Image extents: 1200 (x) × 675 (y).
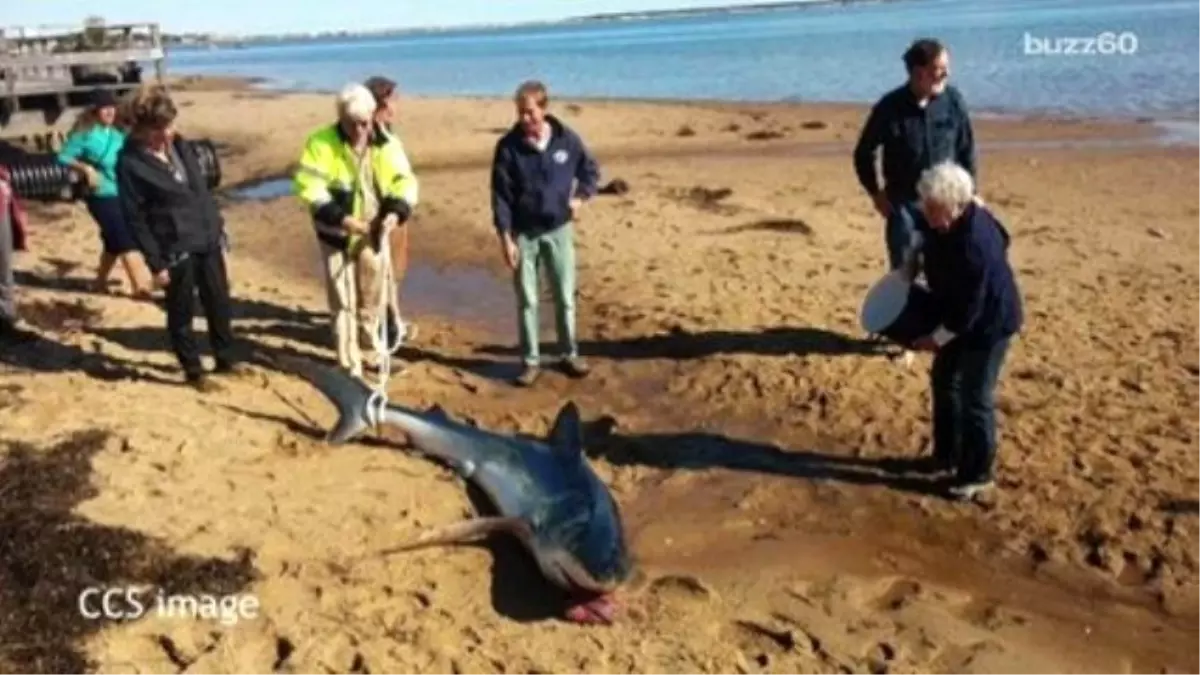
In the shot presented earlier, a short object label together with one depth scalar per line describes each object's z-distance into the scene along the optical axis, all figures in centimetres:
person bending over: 566
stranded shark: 523
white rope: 755
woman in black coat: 724
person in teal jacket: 1015
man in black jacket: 738
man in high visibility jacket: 729
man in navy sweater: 777
